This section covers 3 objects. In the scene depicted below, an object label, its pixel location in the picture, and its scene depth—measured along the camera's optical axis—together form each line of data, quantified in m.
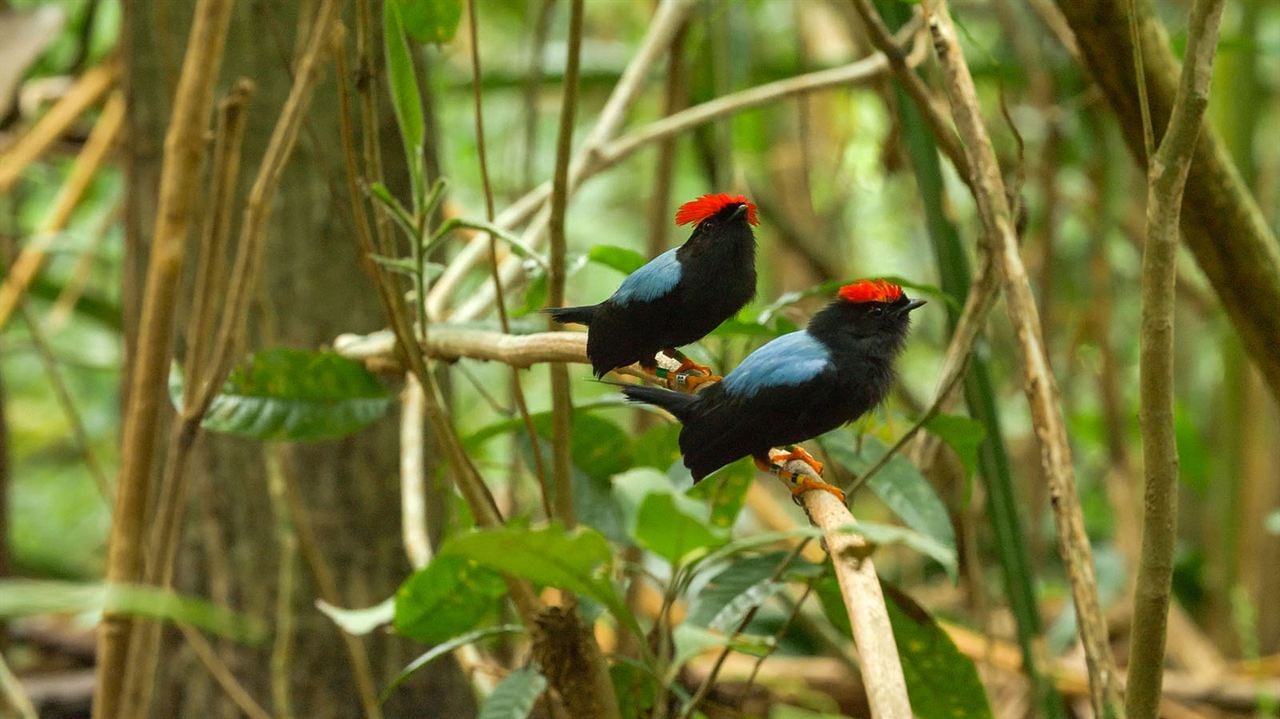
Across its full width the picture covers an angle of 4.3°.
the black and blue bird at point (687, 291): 5.68
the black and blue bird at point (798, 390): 5.67
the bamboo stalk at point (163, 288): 5.76
